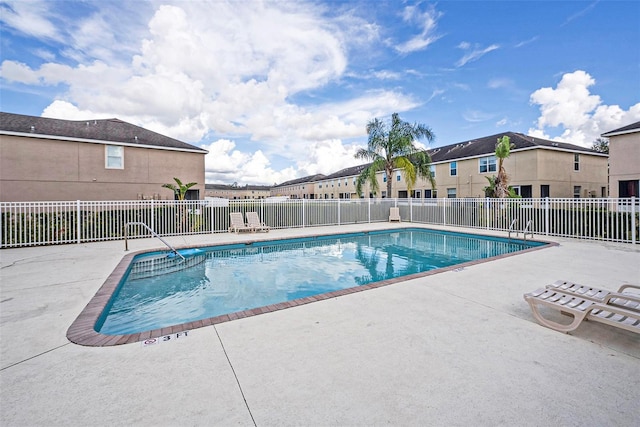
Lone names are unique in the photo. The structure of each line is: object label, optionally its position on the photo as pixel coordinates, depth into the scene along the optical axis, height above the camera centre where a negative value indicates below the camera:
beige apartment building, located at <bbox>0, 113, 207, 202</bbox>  14.46 +2.95
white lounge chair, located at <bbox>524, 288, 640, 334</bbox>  2.94 -1.16
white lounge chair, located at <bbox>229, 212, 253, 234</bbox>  13.22 -0.57
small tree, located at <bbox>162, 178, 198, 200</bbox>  14.33 +1.11
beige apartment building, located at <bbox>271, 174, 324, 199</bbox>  51.50 +4.32
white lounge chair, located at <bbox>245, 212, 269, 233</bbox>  13.61 -0.52
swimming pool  4.71 -1.59
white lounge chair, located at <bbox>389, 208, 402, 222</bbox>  18.41 -0.37
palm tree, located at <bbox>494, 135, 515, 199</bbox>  15.84 +1.61
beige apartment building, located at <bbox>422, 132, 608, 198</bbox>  20.77 +2.93
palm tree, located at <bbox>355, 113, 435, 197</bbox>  19.72 +4.08
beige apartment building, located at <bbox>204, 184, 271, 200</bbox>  70.25 +5.23
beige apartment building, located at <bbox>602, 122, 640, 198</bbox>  15.80 +2.45
